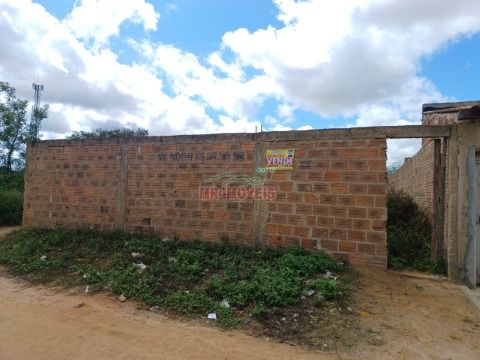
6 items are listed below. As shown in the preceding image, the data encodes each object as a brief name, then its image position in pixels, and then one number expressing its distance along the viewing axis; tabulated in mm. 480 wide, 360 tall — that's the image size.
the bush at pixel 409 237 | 5465
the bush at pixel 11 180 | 13273
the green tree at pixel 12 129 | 14336
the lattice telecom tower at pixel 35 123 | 15523
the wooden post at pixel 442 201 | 5303
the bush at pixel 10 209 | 10304
